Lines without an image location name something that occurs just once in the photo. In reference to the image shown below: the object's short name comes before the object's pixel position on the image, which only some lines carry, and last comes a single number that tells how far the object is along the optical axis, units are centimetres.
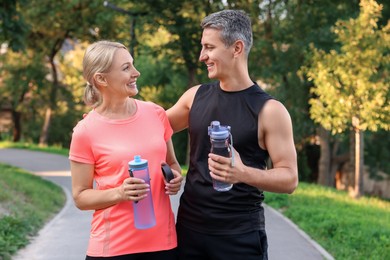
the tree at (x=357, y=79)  1428
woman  311
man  309
